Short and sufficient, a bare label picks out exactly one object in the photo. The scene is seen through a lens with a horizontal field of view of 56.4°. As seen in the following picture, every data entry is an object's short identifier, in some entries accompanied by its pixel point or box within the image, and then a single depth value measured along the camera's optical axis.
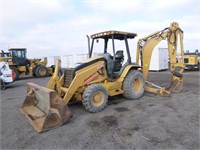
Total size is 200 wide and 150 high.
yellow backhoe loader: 4.13
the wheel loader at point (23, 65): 14.80
